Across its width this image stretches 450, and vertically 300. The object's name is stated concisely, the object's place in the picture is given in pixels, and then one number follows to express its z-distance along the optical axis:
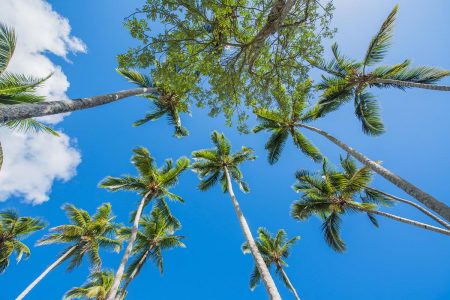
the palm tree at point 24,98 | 5.78
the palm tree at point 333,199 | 15.27
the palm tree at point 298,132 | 8.30
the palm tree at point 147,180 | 18.33
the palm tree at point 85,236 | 18.47
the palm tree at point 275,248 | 23.31
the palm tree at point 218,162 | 19.75
